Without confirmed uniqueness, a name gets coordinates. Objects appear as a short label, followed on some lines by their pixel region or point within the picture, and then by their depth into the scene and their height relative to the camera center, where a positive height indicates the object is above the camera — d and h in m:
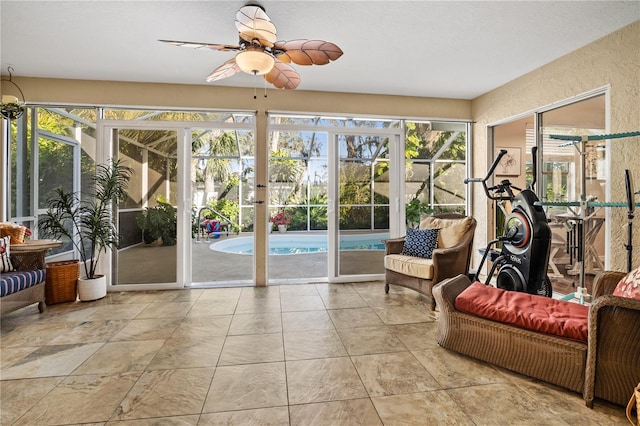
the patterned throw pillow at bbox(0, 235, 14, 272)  2.85 -0.41
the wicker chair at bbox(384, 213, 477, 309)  3.18 -0.59
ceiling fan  2.08 +1.19
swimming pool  7.44 -0.84
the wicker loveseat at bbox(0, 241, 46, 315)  2.68 -0.66
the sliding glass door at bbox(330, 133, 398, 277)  4.29 +0.11
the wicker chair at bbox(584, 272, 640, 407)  1.54 -0.70
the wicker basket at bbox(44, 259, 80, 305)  3.30 -0.78
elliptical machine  2.77 -0.32
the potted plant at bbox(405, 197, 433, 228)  4.90 -0.02
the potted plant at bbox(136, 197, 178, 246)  3.93 -0.16
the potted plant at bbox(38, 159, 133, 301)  3.37 -0.09
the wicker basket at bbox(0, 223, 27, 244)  3.07 -0.22
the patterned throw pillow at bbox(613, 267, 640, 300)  1.68 -0.42
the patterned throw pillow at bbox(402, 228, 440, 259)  3.51 -0.36
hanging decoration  3.01 +1.00
